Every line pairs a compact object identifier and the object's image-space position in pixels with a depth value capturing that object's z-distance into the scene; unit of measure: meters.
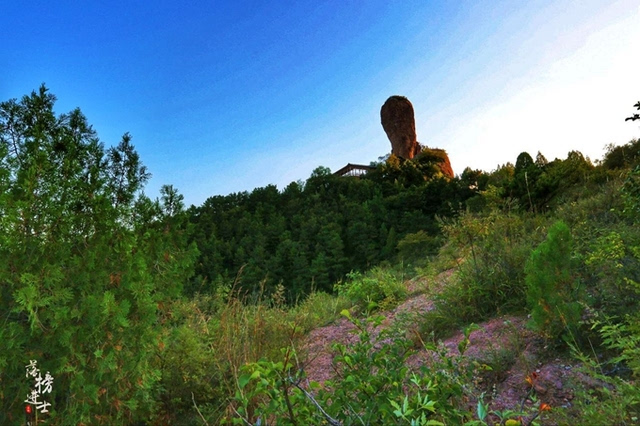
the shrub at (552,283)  3.05
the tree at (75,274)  2.43
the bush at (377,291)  6.06
